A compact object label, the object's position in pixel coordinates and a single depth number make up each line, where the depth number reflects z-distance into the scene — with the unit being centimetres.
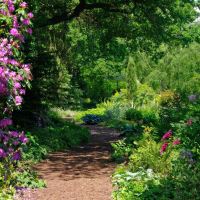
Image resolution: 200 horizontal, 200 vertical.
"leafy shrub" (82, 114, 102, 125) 2698
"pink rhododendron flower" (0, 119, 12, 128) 792
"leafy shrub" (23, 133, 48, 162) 1042
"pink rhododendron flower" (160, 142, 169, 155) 824
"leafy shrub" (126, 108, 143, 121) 2653
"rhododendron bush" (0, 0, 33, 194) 765
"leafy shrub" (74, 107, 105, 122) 2990
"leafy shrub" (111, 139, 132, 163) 1085
